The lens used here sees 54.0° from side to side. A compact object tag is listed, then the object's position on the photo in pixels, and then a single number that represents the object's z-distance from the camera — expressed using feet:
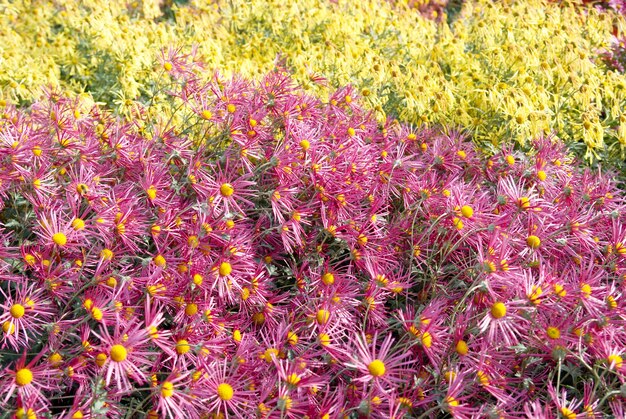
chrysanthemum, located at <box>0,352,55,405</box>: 3.99
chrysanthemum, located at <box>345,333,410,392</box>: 4.34
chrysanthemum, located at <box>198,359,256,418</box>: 4.21
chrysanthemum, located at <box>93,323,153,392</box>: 4.08
